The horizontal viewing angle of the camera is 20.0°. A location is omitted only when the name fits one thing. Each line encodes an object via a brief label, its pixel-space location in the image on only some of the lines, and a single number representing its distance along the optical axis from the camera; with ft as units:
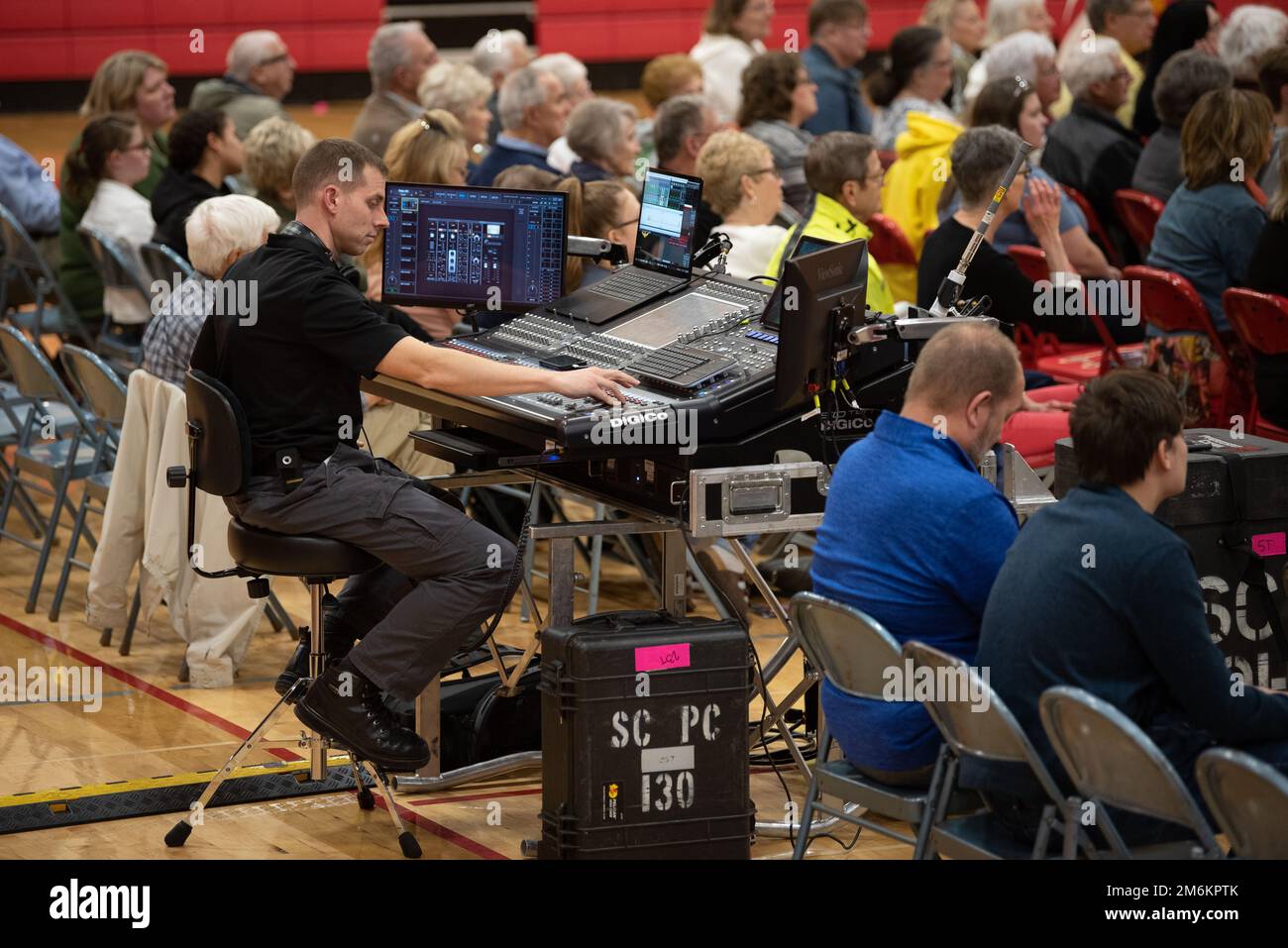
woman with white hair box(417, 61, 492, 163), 52.08
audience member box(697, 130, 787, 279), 38.03
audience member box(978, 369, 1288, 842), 19.04
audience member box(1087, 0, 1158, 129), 62.50
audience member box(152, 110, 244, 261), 43.98
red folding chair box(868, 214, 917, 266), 43.06
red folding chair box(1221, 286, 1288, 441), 34.58
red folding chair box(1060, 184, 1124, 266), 49.01
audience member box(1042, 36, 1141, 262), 49.42
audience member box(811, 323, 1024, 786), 21.42
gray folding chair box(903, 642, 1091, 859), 19.23
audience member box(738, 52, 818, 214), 48.25
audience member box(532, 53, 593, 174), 52.44
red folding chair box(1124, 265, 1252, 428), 36.79
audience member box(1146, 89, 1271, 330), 38.39
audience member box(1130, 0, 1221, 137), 57.83
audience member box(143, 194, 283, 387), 32.19
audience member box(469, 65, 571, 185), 47.56
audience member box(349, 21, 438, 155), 54.32
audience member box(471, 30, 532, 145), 65.75
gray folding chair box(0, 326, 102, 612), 37.58
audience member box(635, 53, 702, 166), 56.25
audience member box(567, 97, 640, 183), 44.28
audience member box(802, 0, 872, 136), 57.27
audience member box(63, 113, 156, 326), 45.96
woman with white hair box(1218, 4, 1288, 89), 52.34
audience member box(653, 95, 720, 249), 45.30
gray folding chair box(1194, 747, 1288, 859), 16.92
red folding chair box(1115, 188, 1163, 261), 45.66
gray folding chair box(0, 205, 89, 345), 46.98
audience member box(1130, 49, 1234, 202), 45.10
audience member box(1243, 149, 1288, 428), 35.90
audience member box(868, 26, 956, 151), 56.05
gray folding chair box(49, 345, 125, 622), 35.47
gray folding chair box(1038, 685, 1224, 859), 17.76
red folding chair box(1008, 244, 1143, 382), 40.17
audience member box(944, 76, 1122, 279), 41.82
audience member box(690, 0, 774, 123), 61.69
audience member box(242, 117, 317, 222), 41.77
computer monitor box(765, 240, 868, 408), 24.80
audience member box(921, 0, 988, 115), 69.87
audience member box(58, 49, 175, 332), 52.85
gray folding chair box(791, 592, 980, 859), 20.78
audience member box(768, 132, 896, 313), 36.46
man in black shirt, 25.42
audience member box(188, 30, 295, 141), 53.96
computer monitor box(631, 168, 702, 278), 29.78
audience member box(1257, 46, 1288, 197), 45.40
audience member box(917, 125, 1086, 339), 34.17
